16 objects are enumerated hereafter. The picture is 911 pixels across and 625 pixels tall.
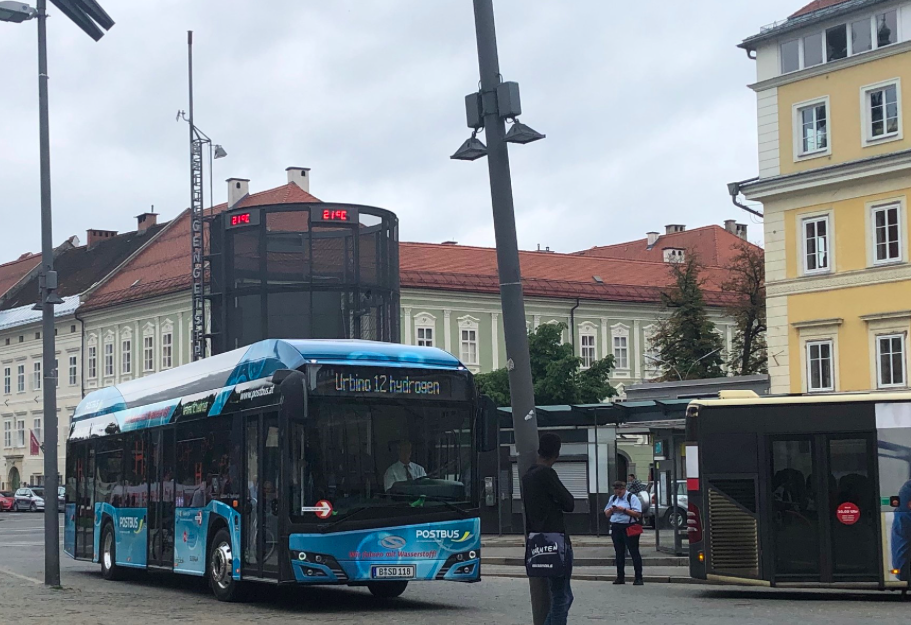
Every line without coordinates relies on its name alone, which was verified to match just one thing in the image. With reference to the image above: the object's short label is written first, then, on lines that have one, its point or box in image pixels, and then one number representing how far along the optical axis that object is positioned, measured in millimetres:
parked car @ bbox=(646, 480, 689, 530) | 37200
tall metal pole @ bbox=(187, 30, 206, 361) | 54334
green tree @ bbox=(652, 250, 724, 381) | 64000
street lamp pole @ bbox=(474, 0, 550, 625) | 12430
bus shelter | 34969
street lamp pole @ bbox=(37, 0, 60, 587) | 21453
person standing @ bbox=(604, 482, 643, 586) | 22656
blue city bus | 17094
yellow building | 44281
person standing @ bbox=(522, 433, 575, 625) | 11938
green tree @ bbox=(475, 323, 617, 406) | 63469
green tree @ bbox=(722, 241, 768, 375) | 62594
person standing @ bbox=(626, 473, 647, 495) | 39506
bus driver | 17406
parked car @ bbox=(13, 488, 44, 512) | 77688
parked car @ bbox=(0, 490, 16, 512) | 78375
